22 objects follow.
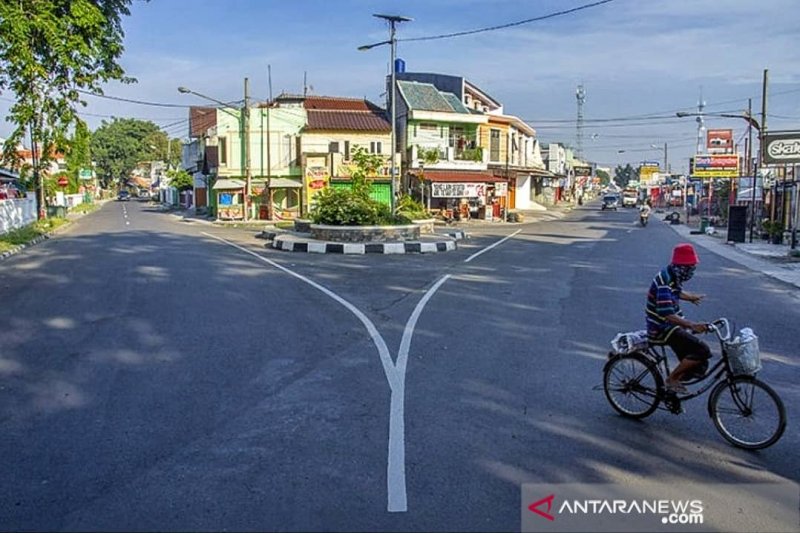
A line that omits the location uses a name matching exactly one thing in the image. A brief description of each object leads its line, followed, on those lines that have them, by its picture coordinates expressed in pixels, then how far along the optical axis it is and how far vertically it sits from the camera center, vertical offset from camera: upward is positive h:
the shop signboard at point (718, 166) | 47.81 +1.39
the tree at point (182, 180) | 70.19 +0.66
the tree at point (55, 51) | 15.55 +3.06
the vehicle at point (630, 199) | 87.00 -1.34
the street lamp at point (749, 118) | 37.44 +3.49
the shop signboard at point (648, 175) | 110.19 +1.87
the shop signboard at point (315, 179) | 42.47 +0.48
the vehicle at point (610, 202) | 75.16 -1.47
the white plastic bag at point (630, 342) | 6.49 -1.36
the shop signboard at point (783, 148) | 26.56 +1.42
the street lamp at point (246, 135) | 42.88 +3.14
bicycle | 5.75 -1.70
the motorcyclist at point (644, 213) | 44.47 -1.55
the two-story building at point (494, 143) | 48.06 +3.16
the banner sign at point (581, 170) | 112.66 +2.70
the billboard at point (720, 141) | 50.53 +3.19
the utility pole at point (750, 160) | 30.49 +1.69
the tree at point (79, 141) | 21.30 +1.36
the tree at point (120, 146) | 108.62 +6.12
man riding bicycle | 6.09 -1.10
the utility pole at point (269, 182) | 44.15 +0.27
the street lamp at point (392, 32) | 28.67 +6.09
